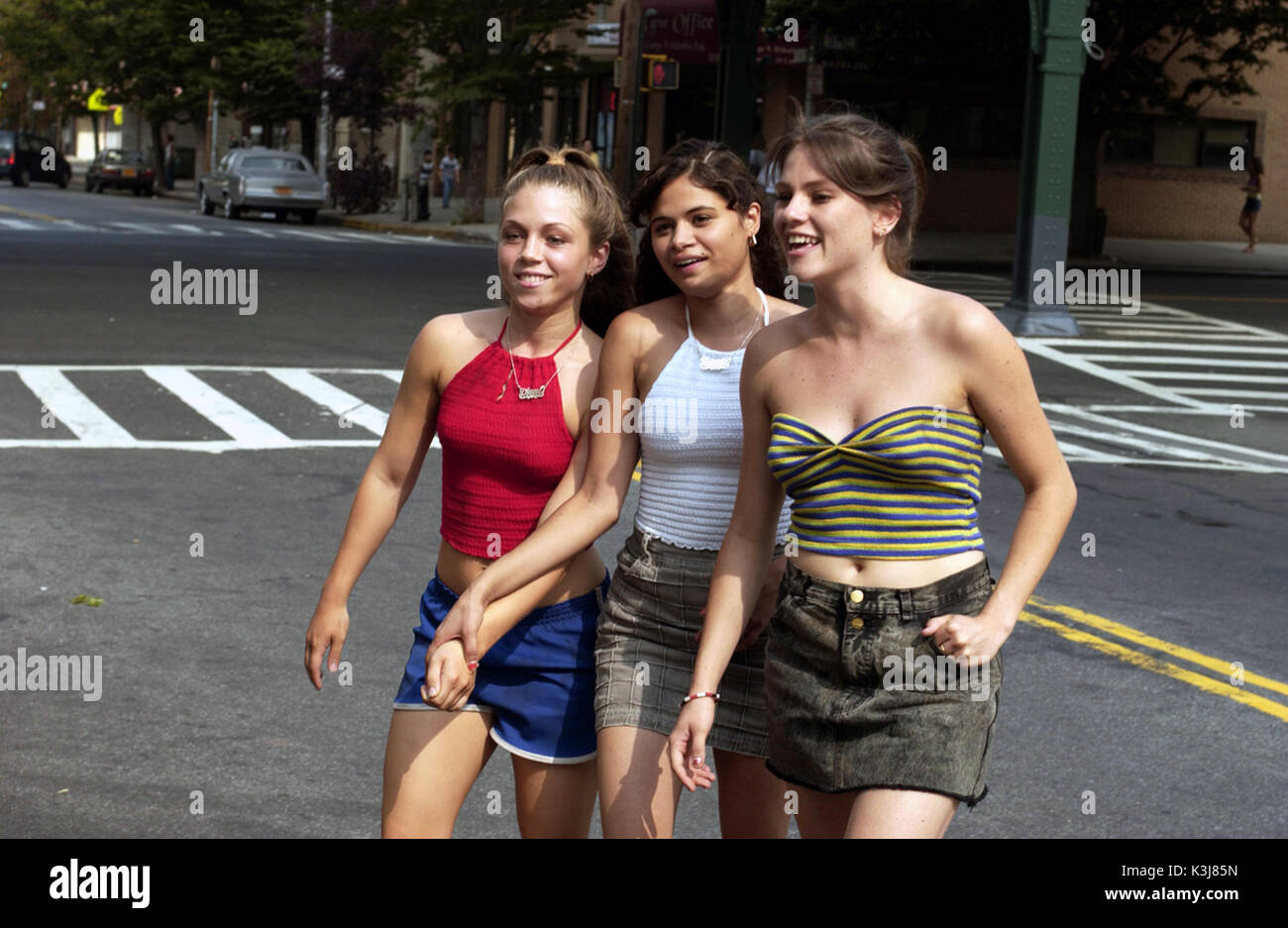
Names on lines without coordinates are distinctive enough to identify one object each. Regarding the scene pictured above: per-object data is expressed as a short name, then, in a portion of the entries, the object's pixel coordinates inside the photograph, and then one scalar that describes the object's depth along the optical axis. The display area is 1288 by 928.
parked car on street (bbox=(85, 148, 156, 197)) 58.69
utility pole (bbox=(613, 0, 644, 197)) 30.73
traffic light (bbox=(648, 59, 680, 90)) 29.30
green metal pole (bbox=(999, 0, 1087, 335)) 20.28
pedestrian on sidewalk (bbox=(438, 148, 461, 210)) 48.94
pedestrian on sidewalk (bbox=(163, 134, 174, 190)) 64.25
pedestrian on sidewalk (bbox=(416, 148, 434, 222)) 44.25
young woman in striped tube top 3.21
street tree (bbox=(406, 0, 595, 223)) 40.81
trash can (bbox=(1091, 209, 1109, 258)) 34.91
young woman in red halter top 3.78
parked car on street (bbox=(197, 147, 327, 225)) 42.16
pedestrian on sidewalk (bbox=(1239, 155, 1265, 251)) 38.72
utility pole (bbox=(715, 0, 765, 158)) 24.86
